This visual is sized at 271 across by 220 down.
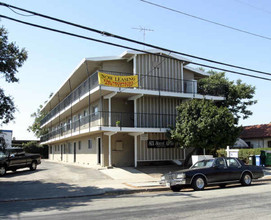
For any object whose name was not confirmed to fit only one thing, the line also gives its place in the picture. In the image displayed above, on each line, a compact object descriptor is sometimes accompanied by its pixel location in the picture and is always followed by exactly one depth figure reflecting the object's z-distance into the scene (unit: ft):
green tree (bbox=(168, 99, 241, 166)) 62.28
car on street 42.45
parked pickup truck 66.13
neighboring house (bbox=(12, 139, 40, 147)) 211.37
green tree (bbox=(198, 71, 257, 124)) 102.43
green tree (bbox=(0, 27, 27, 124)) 50.44
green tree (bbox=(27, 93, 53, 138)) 194.29
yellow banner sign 66.28
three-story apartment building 71.36
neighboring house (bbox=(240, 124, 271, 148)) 110.11
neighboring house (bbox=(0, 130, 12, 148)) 56.85
